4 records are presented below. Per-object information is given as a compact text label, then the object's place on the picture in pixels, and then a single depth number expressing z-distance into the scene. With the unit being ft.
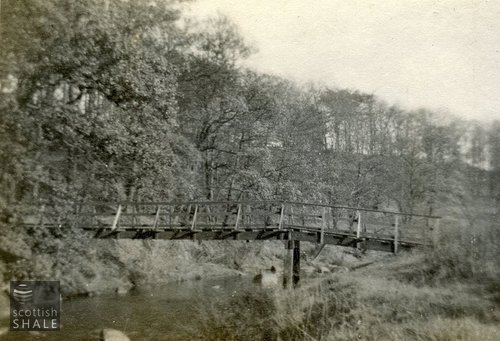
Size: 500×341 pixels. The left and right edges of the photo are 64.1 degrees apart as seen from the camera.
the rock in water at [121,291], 40.45
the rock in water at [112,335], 26.99
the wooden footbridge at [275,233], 41.04
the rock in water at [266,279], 45.71
